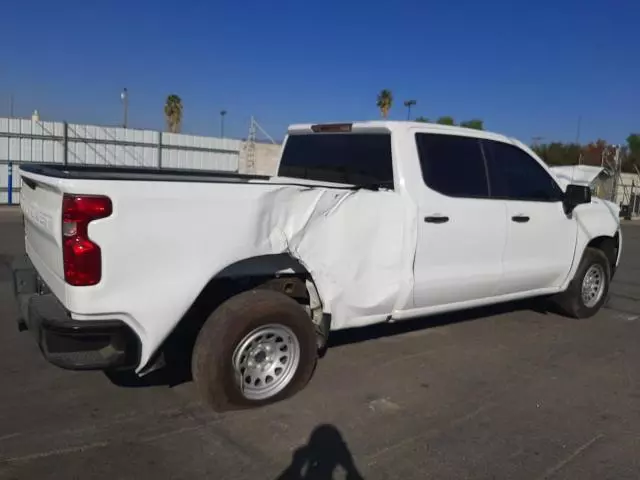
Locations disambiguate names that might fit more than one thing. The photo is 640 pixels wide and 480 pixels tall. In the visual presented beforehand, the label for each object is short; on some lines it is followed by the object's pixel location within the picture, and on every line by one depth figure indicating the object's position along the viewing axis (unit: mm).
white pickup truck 3330
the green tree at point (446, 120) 47775
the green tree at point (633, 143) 57156
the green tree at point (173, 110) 40750
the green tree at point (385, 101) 48656
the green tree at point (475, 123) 46978
